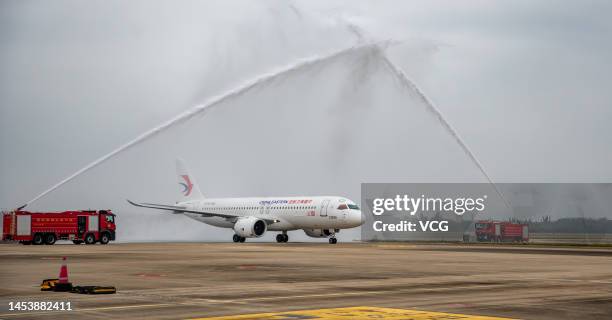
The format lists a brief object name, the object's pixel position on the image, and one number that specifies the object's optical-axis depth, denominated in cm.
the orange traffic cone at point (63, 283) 2183
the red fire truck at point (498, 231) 10356
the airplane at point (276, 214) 7538
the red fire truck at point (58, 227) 7506
